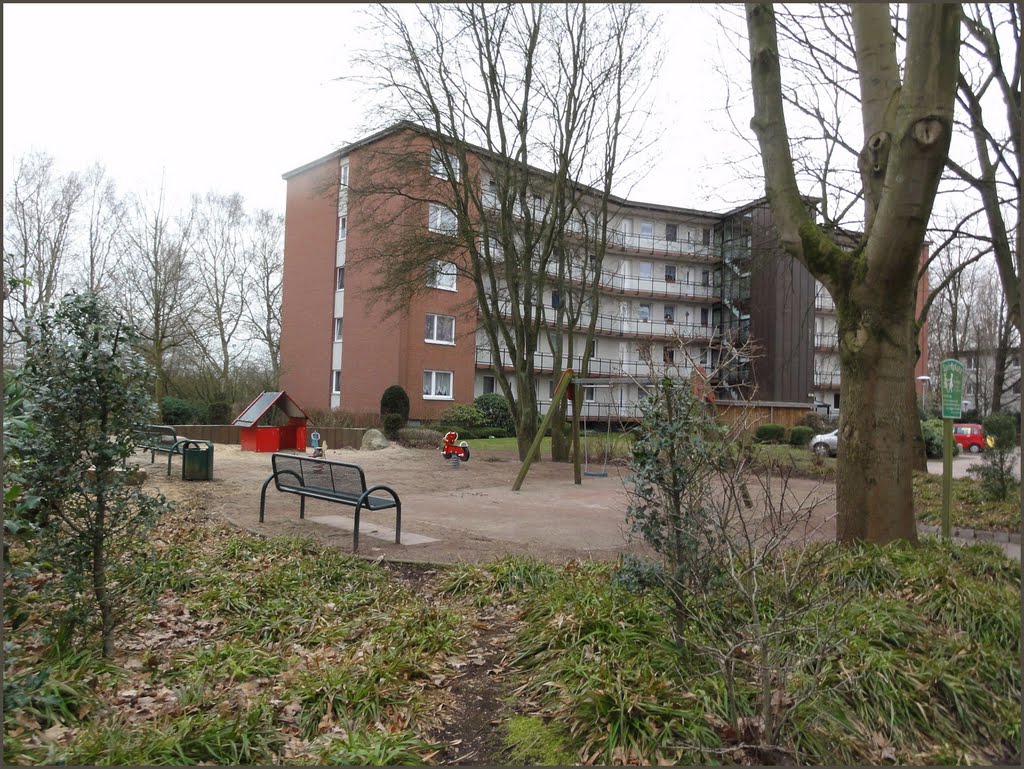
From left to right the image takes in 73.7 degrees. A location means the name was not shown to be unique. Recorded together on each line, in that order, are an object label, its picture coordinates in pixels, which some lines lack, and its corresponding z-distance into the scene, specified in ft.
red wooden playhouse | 66.74
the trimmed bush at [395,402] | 91.81
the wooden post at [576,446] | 48.26
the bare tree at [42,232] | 87.51
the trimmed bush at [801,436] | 93.40
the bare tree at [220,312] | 112.78
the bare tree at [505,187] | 58.18
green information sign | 24.38
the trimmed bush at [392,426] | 82.58
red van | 113.39
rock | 73.77
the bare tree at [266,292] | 130.31
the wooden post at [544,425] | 44.55
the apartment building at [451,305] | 63.36
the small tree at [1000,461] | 37.04
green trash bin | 42.04
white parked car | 83.19
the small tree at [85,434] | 12.88
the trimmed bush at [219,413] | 94.02
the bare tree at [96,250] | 97.35
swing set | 44.87
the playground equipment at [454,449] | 61.82
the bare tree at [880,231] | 17.87
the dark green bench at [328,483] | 24.76
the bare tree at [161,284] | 97.91
